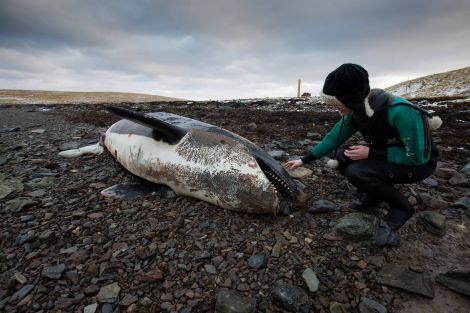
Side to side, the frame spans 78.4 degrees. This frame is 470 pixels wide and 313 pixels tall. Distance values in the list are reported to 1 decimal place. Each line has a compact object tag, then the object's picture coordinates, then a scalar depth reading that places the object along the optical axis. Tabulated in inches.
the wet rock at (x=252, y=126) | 273.1
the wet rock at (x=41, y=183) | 145.5
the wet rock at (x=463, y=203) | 123.4
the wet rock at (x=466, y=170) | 161.0
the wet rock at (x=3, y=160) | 176.8
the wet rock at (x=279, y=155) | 188.5
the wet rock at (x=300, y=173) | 157.9
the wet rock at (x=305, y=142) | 230.7
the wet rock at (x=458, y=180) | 146.4
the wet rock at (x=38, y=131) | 264.5
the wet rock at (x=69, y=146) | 212.5
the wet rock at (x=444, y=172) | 157.5
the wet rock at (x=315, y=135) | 251.3
